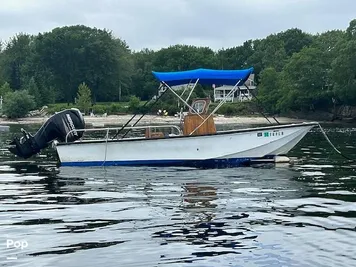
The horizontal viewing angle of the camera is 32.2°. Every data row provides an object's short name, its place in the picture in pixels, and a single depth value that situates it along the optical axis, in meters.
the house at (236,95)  98.74
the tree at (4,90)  99.81
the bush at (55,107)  93.86
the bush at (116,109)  94.44
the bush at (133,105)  95.19
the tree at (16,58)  128.12
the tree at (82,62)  117.69
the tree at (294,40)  126.44
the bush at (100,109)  96.35
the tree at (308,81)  85.50
